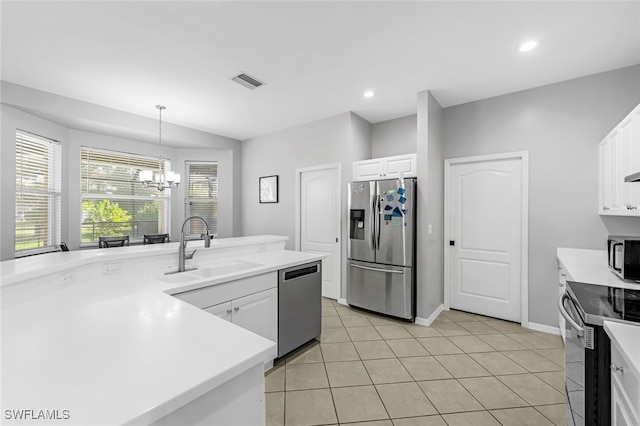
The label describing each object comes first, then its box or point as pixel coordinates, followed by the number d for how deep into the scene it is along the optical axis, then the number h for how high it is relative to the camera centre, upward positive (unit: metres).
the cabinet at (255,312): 1.92 -0.75
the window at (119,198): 4.25 +0.25
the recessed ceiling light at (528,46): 2.27 +1.45
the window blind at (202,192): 5.32 +0.43
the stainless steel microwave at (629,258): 1.84 -0.30
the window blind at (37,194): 3.35 +0.25
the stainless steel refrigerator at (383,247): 3.22 -0.41
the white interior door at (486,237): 3.21 -0.28
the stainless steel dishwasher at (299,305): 2.36 -0.85
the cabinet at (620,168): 1.96 +0.39
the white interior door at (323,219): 4.11 -0.08
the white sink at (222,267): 2.24 -0.47
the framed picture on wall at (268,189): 4.87 +0.46
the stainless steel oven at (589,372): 1.21 -0.74
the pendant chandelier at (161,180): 3.43 +0.44
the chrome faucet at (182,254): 2.11 -0.32
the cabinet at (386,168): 3.41 +0.62
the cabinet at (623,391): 0.92 -0.66
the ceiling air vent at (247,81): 2.93 +1.49
